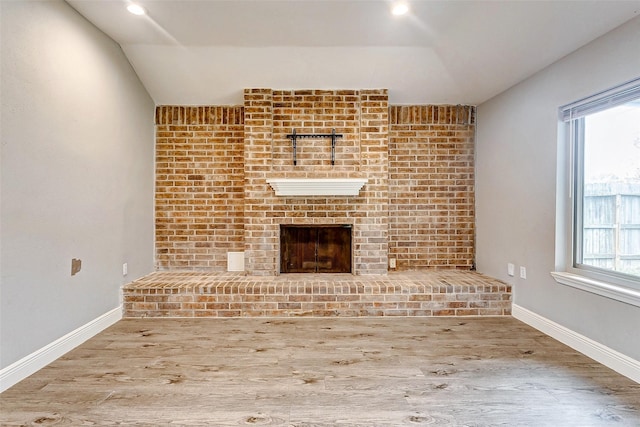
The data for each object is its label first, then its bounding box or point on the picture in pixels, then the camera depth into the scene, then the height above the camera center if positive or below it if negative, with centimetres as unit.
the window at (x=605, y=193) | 207 +16
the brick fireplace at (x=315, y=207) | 305 +7
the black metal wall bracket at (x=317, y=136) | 346 +84
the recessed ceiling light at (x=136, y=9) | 236 +151
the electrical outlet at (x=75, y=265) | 233 -40
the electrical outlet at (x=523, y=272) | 291 -52
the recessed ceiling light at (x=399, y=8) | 232 +152
